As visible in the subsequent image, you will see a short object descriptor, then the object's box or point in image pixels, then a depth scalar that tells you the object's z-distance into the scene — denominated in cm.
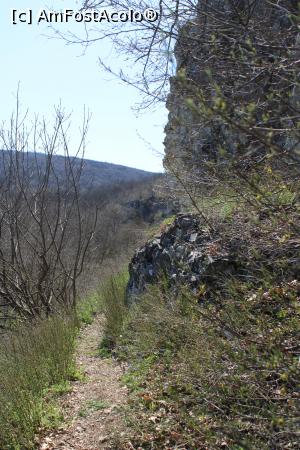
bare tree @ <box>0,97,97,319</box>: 1010
